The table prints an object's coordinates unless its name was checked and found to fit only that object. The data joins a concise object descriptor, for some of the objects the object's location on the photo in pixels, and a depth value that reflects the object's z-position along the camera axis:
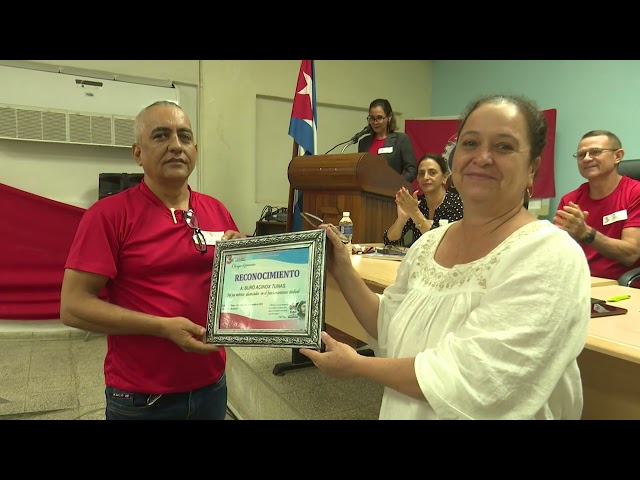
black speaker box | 3.84
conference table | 1.00
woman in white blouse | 0.75
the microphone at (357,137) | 3.13
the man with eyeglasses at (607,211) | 2.22
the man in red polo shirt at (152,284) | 1.14
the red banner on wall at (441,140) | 4.21
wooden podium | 2.48
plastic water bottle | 2.07
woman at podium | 3.72
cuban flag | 3.42
